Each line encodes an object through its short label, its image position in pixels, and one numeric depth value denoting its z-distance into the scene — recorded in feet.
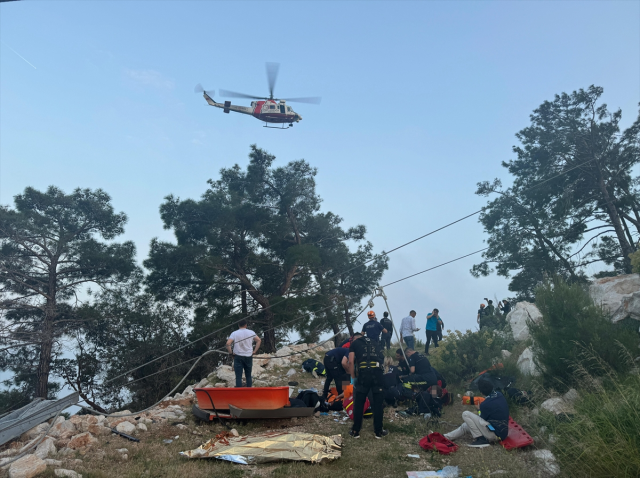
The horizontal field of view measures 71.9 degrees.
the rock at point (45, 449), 19.12
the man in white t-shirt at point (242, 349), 27.61
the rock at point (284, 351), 56.31
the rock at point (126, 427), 22.80
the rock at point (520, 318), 46.36
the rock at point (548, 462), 15.34
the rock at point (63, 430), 22.30
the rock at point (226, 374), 40.24
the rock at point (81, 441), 20.33
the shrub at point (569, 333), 26.86
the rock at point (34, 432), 23.43
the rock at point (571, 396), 23.42
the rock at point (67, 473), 15.88
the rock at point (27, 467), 15.71
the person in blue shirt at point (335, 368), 28.63
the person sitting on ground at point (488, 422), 20.20
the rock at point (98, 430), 22.55
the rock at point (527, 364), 32.10
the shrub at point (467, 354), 37.37
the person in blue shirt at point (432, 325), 48.85
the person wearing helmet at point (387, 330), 45.06
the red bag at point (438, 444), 19.34
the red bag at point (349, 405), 25.61
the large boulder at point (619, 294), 33.63
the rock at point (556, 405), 21.85
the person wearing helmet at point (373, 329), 31.63
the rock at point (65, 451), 19.31
